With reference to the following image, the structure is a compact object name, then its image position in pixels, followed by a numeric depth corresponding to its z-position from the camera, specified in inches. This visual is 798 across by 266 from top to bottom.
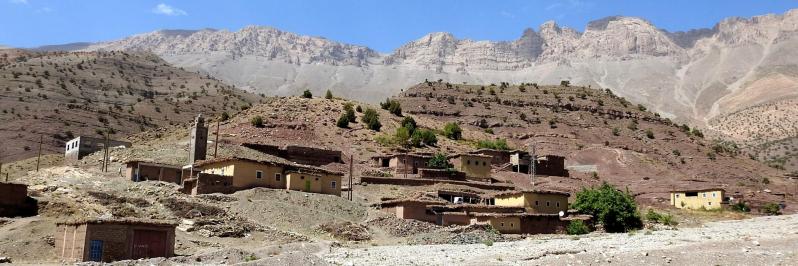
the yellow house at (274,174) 1784.0
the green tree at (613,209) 1788.9
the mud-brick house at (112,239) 1184.1
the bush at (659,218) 1923.7
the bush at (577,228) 1754.4
